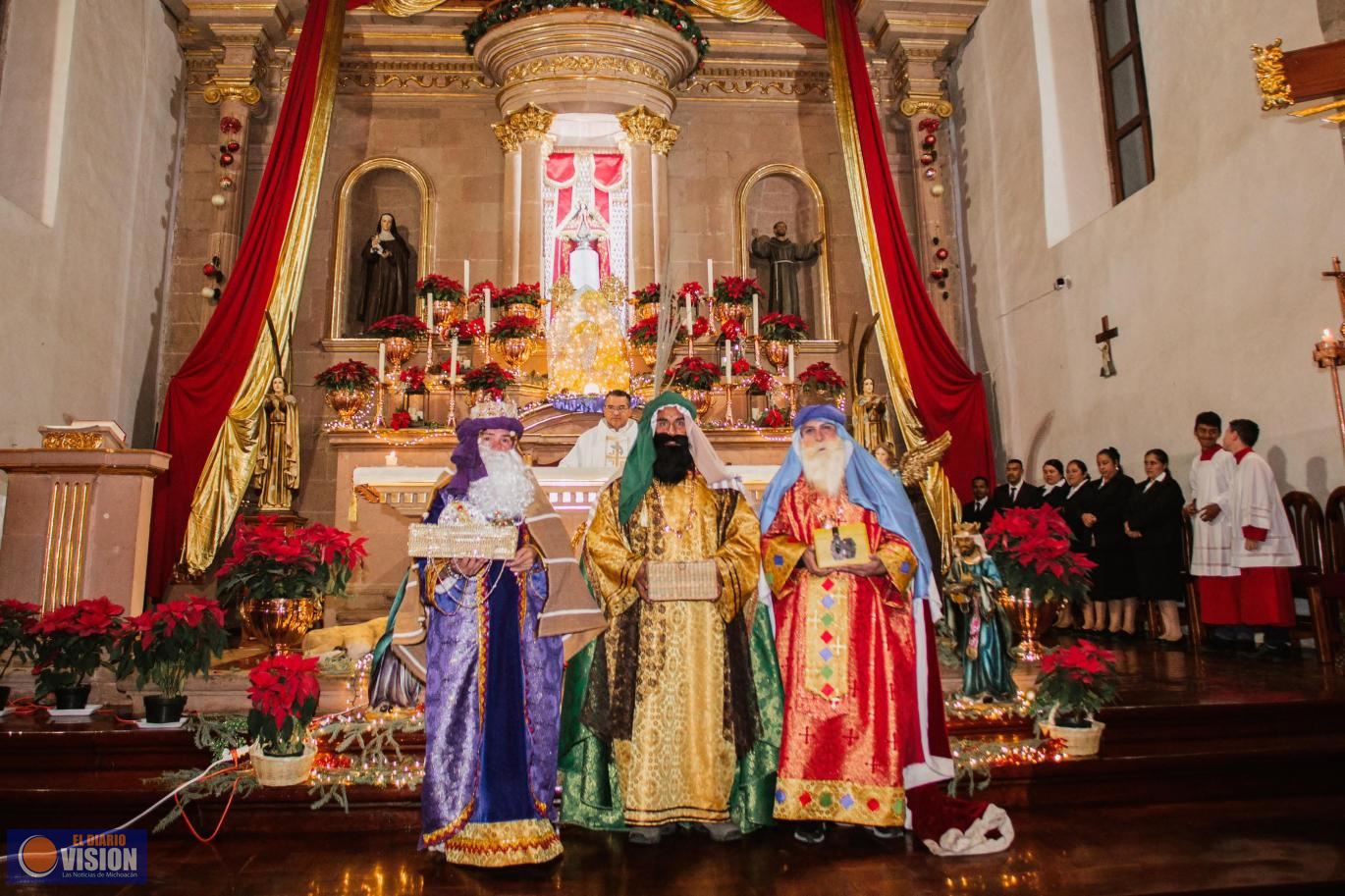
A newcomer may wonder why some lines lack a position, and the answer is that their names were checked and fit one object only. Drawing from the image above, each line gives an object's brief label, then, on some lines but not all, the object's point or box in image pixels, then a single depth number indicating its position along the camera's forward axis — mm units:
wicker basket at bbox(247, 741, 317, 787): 4141
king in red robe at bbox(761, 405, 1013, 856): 3777
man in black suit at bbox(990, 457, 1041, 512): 8914
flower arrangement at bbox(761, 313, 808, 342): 9000
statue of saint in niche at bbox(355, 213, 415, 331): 10500
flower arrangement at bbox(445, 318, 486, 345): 8766
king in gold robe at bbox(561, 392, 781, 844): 3773
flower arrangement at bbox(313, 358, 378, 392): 8469
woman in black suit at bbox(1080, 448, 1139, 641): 7922
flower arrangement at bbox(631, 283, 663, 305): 9508
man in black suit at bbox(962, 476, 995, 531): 9375
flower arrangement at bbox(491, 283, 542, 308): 8969
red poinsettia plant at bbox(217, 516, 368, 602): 5539
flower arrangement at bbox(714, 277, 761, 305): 9164
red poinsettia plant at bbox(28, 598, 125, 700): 5008
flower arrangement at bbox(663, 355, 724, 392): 8219
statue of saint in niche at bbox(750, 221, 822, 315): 10977
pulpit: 5883
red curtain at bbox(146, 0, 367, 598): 8812
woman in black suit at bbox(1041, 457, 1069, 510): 8711
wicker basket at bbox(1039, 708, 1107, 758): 4543
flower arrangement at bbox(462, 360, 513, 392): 8102
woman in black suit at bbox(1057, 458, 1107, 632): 8227
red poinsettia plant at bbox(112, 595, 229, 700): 4770
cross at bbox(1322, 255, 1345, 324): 6055
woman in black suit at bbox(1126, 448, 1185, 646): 7434
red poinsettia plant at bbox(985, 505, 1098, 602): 5520
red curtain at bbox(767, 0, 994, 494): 9547
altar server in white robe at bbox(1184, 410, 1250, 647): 6781
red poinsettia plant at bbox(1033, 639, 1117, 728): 4539
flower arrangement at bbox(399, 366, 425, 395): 8805
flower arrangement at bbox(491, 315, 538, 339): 8609
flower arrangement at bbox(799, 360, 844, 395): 8633
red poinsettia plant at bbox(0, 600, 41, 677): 5148
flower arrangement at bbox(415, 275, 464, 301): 8938
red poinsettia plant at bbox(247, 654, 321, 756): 4043
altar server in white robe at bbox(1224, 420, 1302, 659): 6461
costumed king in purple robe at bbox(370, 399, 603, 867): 3578
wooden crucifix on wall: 8602
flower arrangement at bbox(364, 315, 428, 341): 8688
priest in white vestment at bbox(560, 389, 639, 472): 6984
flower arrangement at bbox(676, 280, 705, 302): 9241
